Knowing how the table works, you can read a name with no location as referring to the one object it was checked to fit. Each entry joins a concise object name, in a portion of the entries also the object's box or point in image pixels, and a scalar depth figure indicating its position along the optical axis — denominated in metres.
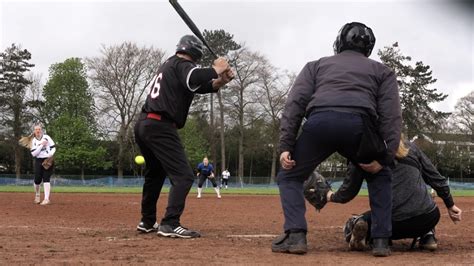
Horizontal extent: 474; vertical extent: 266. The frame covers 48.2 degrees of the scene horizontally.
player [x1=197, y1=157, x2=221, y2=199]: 22.20
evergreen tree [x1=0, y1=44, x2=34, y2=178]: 58.75
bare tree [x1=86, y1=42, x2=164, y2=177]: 53.62
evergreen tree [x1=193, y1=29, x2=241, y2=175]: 56.27
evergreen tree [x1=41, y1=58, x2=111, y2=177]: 60.44
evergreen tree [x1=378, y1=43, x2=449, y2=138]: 62.59
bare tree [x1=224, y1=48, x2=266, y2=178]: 56.88
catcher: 4.75
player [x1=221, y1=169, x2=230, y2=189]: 45.56
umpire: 4.36
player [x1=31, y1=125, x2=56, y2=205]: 12.59
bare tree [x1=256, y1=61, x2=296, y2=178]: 57.41
